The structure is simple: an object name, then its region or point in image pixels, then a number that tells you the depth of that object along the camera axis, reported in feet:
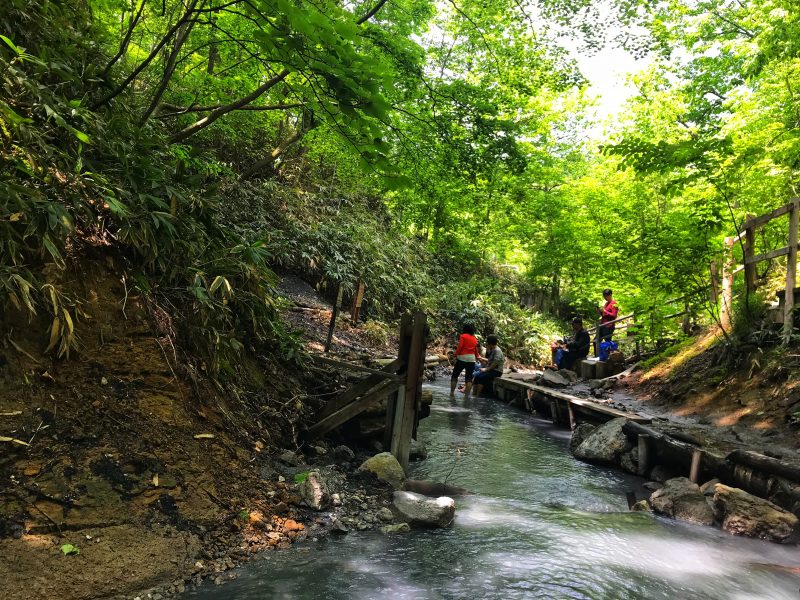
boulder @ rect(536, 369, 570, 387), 45.52
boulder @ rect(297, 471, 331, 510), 15.93
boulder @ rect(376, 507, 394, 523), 16.49
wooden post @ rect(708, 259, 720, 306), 36.47
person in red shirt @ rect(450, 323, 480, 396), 46.41
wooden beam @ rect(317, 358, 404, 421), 21.06
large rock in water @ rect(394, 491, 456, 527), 16.56
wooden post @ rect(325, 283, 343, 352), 32.30
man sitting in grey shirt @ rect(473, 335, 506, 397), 47.91
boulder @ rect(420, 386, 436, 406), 26.53
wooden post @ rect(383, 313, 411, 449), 21.69
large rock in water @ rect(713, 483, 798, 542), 17.15
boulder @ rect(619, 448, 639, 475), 25.94
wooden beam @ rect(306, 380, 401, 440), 20.10
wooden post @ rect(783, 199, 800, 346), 26.48
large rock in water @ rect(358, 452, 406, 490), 19.01
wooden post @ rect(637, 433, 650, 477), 25.35
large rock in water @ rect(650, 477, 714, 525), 18.80
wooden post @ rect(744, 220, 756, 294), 31.17
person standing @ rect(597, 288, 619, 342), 49.70
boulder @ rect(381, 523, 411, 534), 15.91
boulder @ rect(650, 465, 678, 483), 24.09
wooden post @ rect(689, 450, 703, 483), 21.63
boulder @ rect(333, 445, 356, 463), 20.20
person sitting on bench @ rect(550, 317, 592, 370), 51.46
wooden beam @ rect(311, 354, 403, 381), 20.90
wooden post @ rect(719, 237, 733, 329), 34.17
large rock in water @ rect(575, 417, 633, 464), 27.04
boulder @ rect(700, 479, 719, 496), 20.30
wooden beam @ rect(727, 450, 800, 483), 18.08
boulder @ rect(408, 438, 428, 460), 25.11
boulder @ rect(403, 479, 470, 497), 19.49
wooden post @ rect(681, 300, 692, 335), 43.65
